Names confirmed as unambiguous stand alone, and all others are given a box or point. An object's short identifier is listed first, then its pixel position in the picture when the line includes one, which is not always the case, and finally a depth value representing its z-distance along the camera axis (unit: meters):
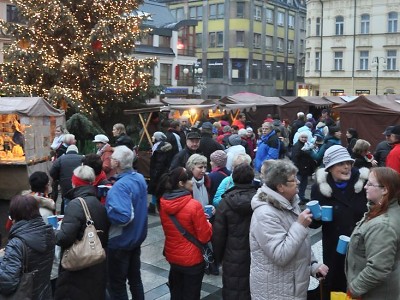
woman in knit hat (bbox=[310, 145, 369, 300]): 4.14
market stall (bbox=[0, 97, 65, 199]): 11.21
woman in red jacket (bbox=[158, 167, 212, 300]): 4.35
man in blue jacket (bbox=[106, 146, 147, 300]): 4.62
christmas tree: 15.04
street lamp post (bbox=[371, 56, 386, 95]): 45.06
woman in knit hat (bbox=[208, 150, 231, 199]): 6.24
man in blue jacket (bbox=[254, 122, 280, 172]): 9.81
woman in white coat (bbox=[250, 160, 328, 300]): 3.34
